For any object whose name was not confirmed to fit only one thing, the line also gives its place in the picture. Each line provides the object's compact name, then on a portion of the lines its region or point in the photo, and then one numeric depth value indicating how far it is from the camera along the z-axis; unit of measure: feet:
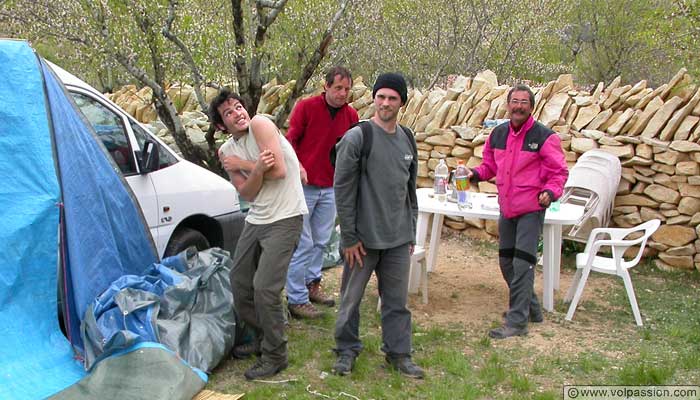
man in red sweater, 16.96
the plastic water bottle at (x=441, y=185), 19.42
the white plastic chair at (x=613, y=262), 17.30
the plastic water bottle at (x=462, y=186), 17.71
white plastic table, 17.76
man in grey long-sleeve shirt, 12.87
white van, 15.58
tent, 11.89
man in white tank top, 12.74
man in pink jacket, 15.83
